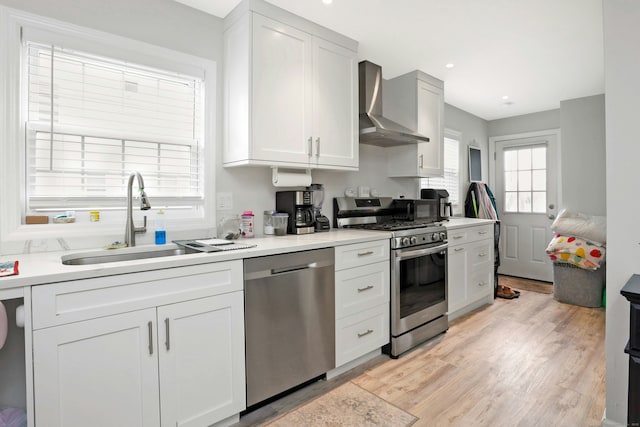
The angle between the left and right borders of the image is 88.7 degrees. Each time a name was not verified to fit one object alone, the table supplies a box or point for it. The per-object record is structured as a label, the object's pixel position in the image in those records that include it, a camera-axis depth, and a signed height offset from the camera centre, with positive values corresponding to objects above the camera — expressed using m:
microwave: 3.31 +0.04
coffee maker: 2.55 +0.05
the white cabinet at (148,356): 1.26 -0.62
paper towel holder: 2.46 +0.28
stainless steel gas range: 2.58 -0.45
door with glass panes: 4.90 +0.21
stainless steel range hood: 2.94 +0.90
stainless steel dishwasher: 1.81 -0.63
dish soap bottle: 2.04 -0.11
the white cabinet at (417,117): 3.51 +1.07
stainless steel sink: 1.74 -0.23
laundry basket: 3.72 -0.84
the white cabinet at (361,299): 2.25 -0.62
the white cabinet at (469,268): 3.25 -0.59
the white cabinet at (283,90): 2.18 +0.89
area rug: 1.81 -1.15
